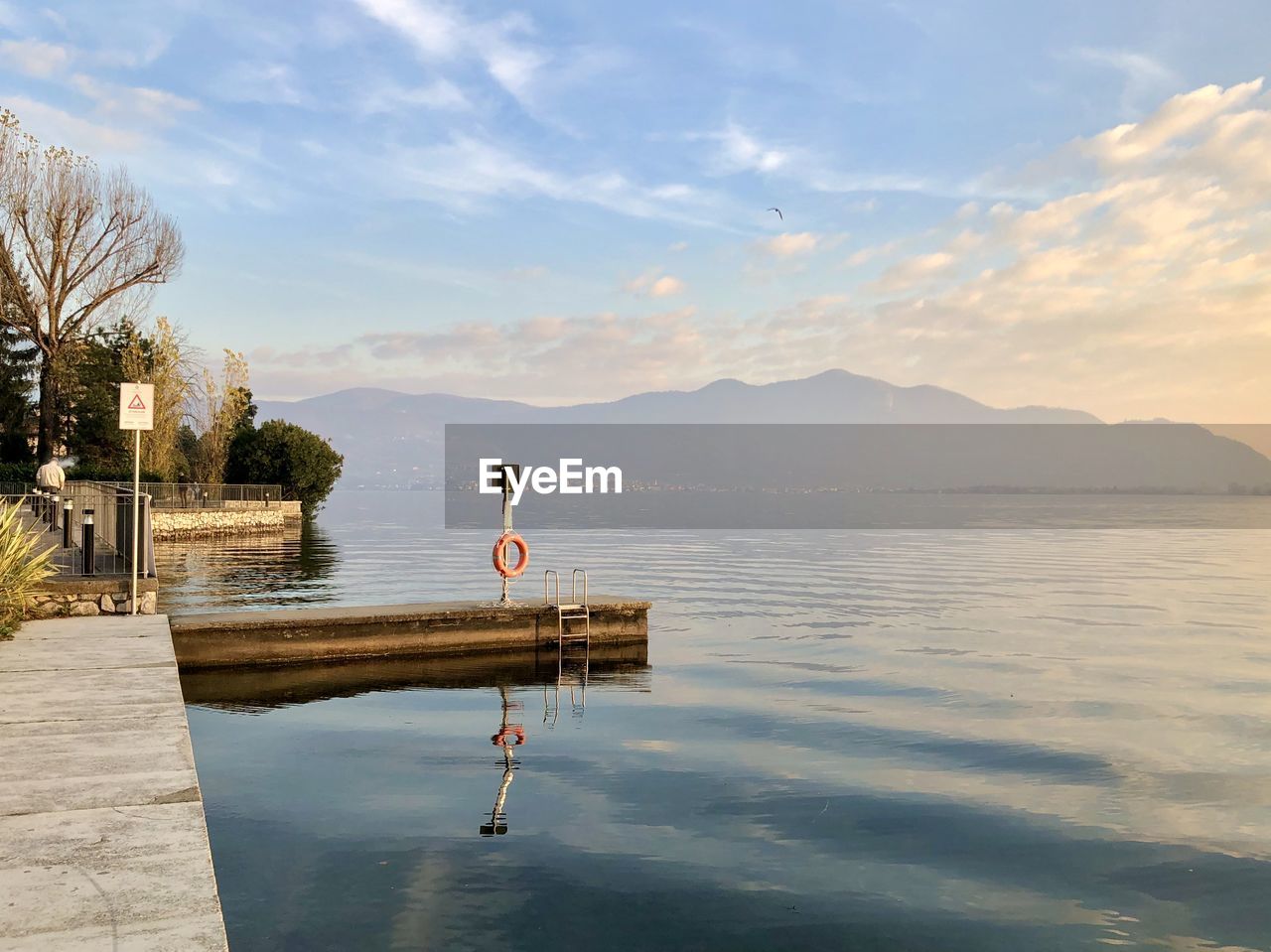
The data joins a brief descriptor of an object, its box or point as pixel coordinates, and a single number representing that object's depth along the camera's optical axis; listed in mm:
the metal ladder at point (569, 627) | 18359
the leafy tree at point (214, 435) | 73688
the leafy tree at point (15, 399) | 61062
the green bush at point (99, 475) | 52031
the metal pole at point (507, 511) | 18234
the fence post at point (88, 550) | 15523
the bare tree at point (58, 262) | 54281
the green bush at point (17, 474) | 50531
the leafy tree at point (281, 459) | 77500
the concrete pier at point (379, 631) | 16219
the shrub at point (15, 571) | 12945
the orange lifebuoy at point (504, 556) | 18562
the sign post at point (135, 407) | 14930
